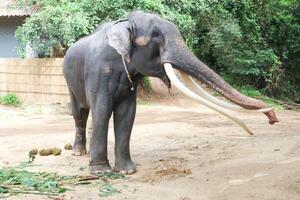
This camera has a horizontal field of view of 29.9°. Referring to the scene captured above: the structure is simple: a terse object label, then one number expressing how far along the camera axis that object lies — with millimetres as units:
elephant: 6031
